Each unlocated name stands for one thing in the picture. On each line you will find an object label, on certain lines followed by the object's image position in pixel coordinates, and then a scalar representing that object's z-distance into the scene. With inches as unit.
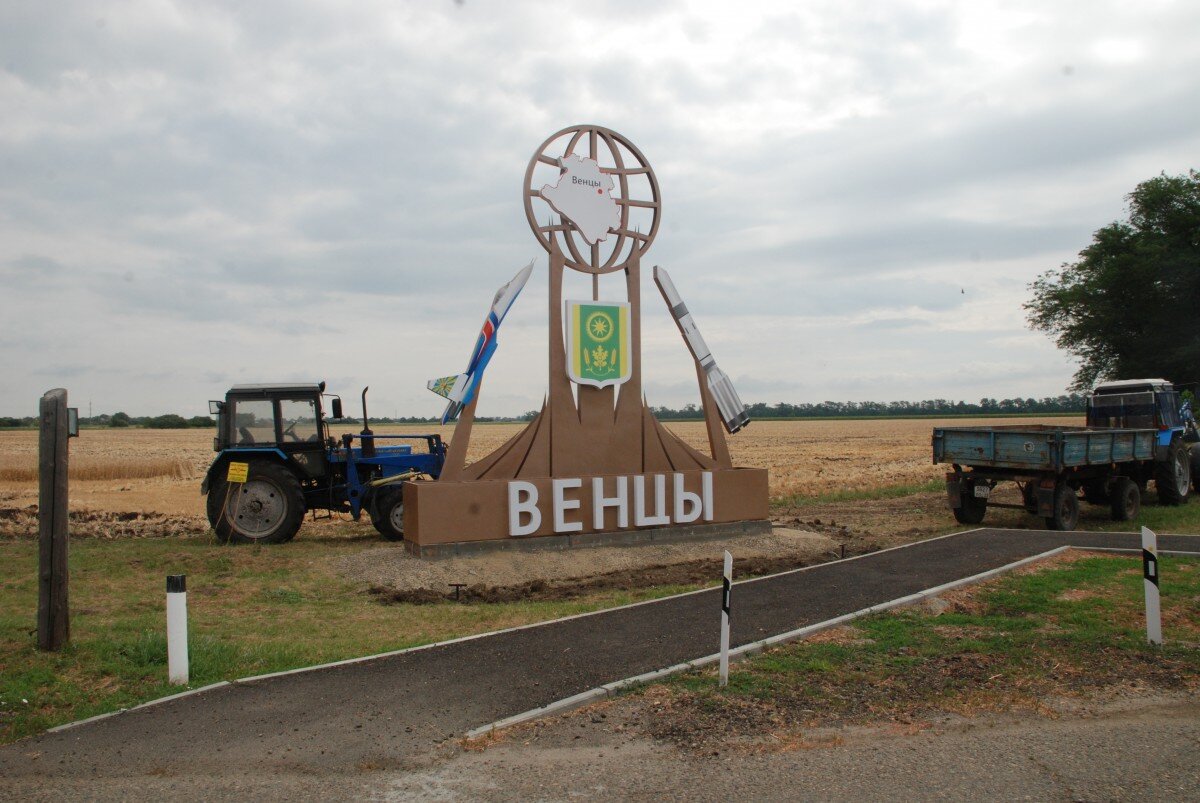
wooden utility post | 276.5
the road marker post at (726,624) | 240.4
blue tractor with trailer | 595.5
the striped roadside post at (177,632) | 253.9
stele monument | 496.4
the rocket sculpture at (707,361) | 576.5
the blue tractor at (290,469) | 566.3
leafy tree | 1283.2
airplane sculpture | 504.1
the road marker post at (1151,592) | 280.8
